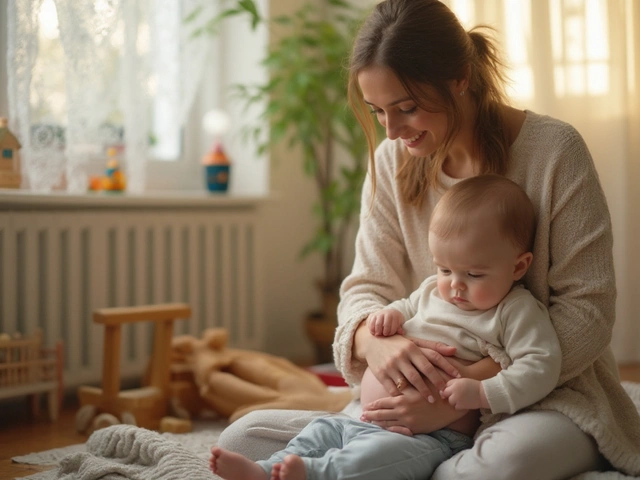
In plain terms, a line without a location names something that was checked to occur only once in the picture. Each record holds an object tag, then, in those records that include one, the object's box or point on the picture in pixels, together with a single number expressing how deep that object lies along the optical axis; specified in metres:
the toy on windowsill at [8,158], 2.21
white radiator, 2.27
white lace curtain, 2.28
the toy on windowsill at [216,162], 2.78
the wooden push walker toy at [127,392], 2.00
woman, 1.20
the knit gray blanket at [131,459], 1.31
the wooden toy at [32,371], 2.06
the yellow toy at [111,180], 2.54
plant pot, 2.91
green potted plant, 2.78
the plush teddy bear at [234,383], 1.99
